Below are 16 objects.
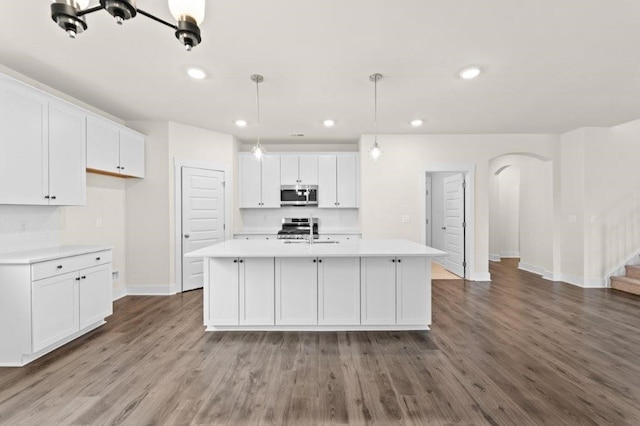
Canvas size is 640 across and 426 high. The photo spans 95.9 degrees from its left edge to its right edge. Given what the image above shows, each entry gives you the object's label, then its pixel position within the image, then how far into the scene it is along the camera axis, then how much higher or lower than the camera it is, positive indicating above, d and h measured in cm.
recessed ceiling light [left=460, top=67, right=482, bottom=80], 287 +141
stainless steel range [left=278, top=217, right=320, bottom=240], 551 -33
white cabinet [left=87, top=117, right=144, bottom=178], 348 +84
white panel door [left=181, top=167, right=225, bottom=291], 465 -5
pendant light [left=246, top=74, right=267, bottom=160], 304 +141
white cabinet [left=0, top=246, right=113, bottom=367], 242 -79
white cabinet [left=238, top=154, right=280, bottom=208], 565 +56
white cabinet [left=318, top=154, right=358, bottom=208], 565 +62
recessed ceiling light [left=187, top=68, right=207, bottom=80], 288 +142
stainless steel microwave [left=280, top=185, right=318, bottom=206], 563 +33
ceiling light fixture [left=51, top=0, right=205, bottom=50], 136 +96
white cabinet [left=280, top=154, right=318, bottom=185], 565 +84
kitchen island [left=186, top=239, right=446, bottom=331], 304 -84
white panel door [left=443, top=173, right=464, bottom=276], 548 -20
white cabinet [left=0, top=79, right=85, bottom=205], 256 +63
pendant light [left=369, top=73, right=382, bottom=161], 303 +141
